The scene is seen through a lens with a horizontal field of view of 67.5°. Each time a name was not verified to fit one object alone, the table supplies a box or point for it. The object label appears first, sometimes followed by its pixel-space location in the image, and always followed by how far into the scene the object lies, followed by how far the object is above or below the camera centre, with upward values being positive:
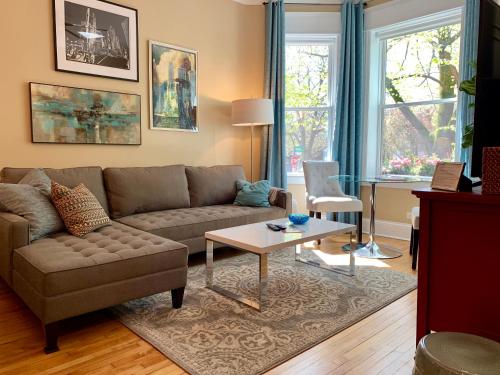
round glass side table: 3.61 -0.96
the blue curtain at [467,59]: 3.66 +0.96
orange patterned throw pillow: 2.56 -0.40
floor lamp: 4.28 +0.49
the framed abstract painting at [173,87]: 3.96 +0.73
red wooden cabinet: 1.39 -0.42
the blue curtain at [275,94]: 4.68 +0.77
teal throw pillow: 3.89 -0.43
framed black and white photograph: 3.28 +1.07
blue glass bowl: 2.99 -0.52
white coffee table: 2.36 -0.57
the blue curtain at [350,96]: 4.58 +0.72
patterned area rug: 1.86 -0.99
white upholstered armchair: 3.90 -0.44
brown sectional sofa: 1.90 -0.57
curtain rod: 4.62 +1.90
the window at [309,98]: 4.89 +0.75
